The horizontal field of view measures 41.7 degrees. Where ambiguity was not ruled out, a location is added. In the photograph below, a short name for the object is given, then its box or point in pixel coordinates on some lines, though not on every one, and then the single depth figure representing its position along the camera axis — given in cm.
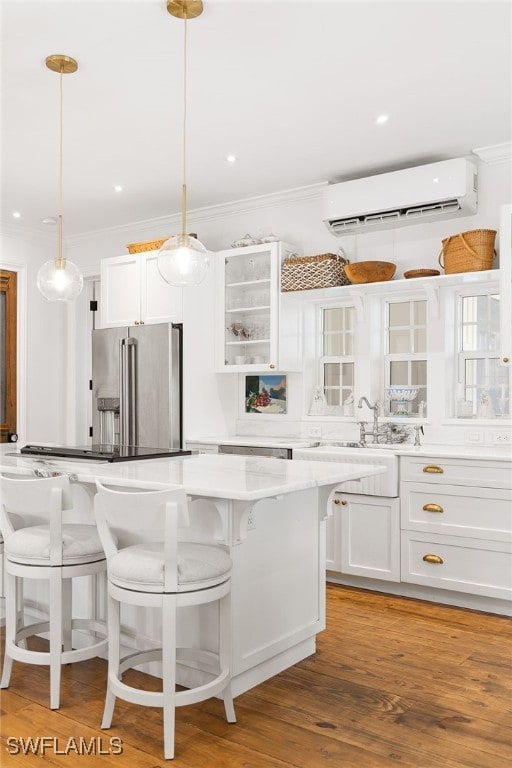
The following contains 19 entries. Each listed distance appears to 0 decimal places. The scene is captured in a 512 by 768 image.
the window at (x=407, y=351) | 471
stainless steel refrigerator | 505
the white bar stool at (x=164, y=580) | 225
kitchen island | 255
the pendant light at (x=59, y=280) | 346
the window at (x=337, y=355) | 504
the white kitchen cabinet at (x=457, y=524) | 375
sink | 408
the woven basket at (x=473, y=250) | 407
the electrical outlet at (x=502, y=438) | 421
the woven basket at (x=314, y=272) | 471
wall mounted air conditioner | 415
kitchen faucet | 465
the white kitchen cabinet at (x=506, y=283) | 392
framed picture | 530
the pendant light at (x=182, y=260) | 309
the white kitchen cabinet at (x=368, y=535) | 409
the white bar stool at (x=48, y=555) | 259
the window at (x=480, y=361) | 438
